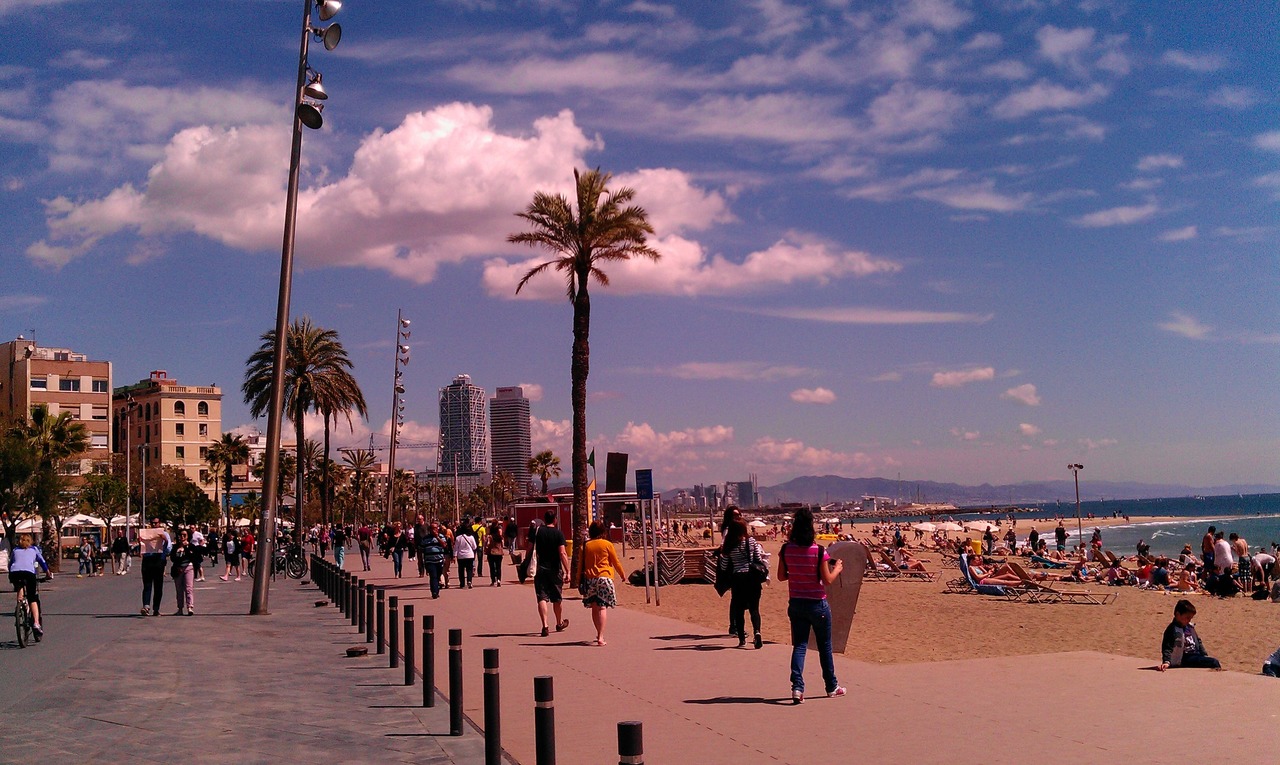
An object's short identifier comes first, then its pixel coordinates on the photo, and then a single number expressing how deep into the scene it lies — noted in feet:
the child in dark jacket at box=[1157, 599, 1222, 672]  34.88
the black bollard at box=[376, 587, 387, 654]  43.70
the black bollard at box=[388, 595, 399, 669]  40.78
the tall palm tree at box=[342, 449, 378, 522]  361.10
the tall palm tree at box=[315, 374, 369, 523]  143.13
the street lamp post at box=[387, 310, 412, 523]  151.02
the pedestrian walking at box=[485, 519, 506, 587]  86.22
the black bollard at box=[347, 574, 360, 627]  57.49
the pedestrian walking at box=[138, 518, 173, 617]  64.54
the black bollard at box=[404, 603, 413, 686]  35.91
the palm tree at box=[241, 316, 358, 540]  136.98
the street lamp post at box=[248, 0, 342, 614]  66.18
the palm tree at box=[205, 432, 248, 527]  282.36
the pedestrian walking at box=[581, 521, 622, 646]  44.78
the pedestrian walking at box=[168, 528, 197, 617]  65.46
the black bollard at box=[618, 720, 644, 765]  15.20
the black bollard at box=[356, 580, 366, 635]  53.72
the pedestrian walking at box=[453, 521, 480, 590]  85.46
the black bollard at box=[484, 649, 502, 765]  22.63
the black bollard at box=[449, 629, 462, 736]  27.45
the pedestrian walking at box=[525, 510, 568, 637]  48.16
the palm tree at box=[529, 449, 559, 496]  355.64
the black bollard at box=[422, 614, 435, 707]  31.99
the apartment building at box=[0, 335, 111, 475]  288.51
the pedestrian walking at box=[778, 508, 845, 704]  30.68
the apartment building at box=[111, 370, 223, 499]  353.51
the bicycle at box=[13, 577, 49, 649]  48.85
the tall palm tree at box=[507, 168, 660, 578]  95.14
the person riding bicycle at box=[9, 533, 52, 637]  48.78
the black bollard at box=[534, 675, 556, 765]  18.39
